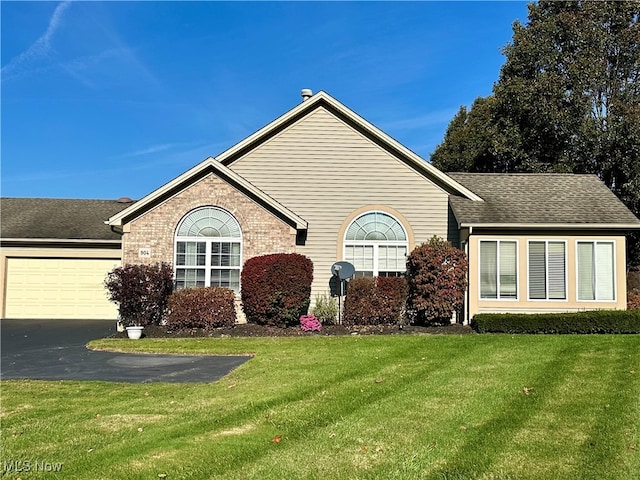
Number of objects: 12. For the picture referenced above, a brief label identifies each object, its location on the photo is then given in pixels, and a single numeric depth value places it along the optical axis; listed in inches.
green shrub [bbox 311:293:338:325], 677.9
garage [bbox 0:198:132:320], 789.2
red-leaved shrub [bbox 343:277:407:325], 658.8
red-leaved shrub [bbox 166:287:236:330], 625.0
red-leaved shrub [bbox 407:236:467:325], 647.1
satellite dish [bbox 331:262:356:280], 670.5
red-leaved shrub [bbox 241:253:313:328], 631.8
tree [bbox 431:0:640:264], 1061.1
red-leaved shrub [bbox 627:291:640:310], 701.3
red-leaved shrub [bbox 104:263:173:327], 626.8
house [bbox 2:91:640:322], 664.4
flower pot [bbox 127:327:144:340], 587.4
